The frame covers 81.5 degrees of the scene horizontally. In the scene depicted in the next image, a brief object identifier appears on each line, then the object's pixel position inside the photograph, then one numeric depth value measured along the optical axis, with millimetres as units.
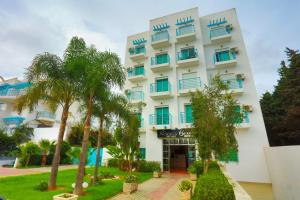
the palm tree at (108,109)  10258
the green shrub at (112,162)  19344
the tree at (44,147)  20188
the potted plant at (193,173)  12828
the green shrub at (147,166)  16292
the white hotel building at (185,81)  15131
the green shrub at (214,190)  4426
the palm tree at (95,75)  8305
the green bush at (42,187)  8344
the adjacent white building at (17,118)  25734
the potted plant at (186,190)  7110
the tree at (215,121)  8062
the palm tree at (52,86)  8602
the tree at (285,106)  16688
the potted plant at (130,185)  8719
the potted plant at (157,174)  13945
